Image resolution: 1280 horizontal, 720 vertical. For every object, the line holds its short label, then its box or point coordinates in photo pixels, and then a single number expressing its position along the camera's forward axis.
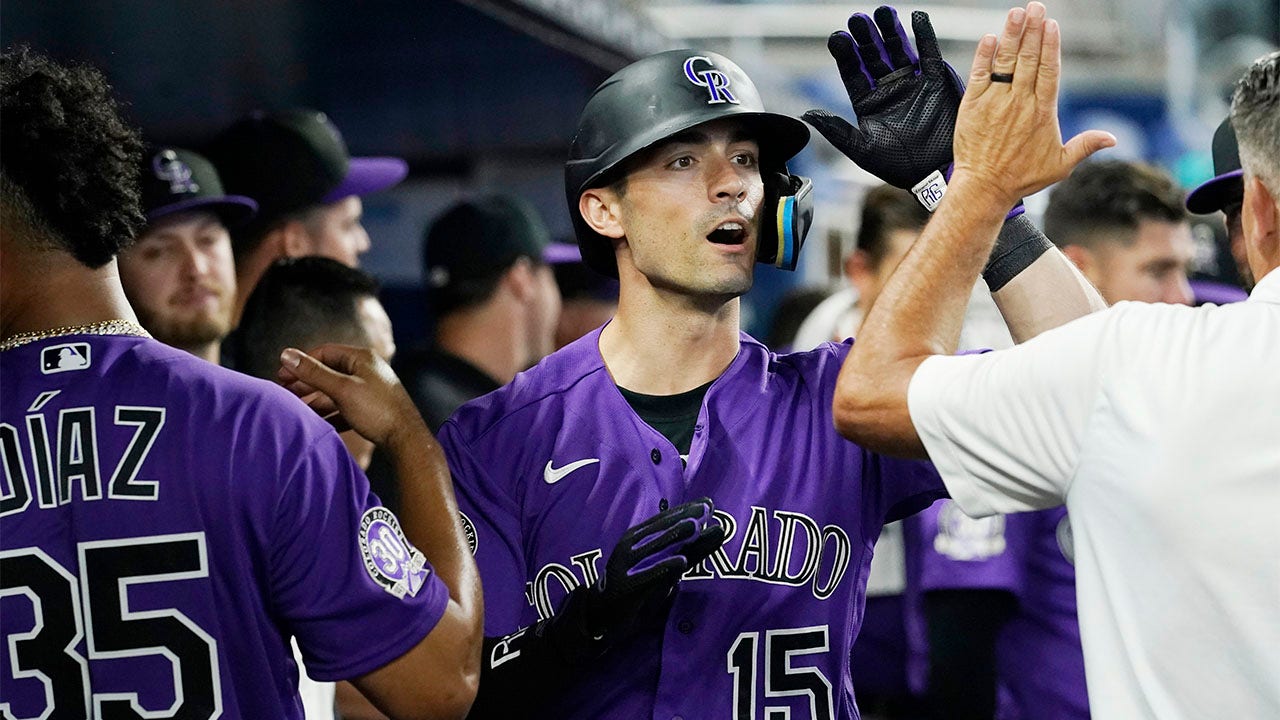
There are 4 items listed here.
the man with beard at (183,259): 8.10
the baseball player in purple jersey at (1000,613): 7.97
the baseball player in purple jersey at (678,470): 5.32
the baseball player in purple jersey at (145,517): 4.36
